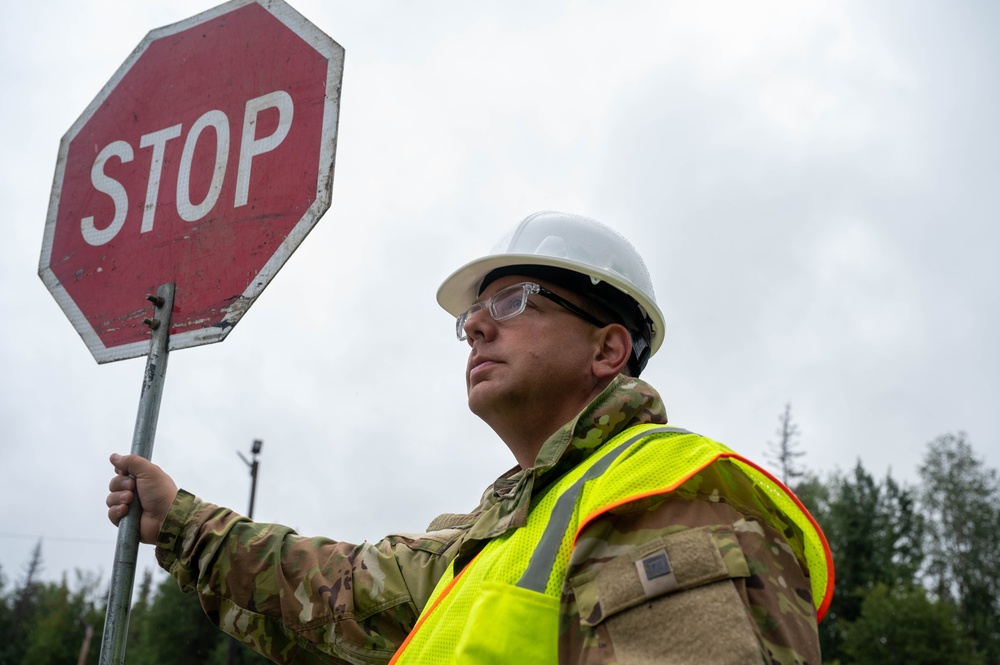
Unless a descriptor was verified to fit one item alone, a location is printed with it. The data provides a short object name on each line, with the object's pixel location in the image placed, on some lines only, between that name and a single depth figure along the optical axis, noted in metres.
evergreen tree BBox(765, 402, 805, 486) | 52.09
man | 1.46
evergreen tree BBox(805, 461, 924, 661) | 38.28
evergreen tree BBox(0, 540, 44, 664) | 52.04
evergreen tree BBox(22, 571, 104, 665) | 49.31
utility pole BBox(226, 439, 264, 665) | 21.39
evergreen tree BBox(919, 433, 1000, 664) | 38.28
